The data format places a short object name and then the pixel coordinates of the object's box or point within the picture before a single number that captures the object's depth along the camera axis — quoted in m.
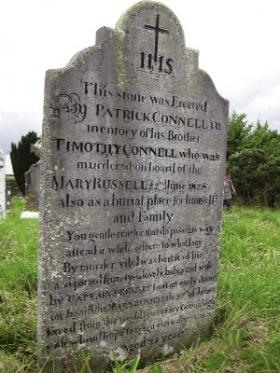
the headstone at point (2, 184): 8.95
